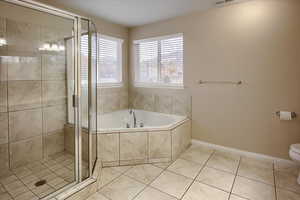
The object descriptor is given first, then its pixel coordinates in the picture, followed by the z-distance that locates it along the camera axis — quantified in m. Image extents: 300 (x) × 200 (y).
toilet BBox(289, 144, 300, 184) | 1.93
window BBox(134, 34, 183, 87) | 3.24
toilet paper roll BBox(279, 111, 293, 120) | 2.25
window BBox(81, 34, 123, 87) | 3.31
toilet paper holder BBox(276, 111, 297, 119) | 2.26
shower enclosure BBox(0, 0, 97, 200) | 1.83
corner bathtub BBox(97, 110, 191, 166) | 2.32
